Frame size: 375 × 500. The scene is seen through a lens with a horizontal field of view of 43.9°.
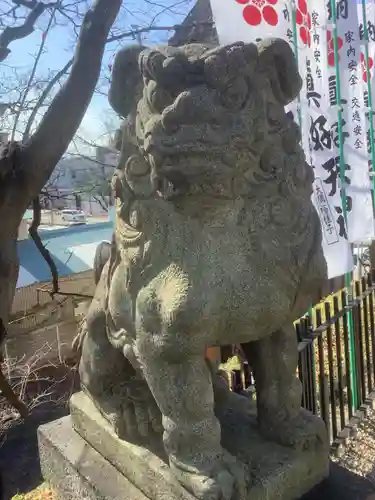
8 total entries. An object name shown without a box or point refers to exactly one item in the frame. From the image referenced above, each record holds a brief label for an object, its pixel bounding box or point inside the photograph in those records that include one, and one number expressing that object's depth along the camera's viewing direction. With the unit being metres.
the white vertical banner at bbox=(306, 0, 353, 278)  3.48
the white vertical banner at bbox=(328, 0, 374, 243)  3.79
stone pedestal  1.43
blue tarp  7.15
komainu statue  1.18
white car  12.02
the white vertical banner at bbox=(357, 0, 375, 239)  3.95
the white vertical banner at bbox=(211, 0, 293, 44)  3.09
